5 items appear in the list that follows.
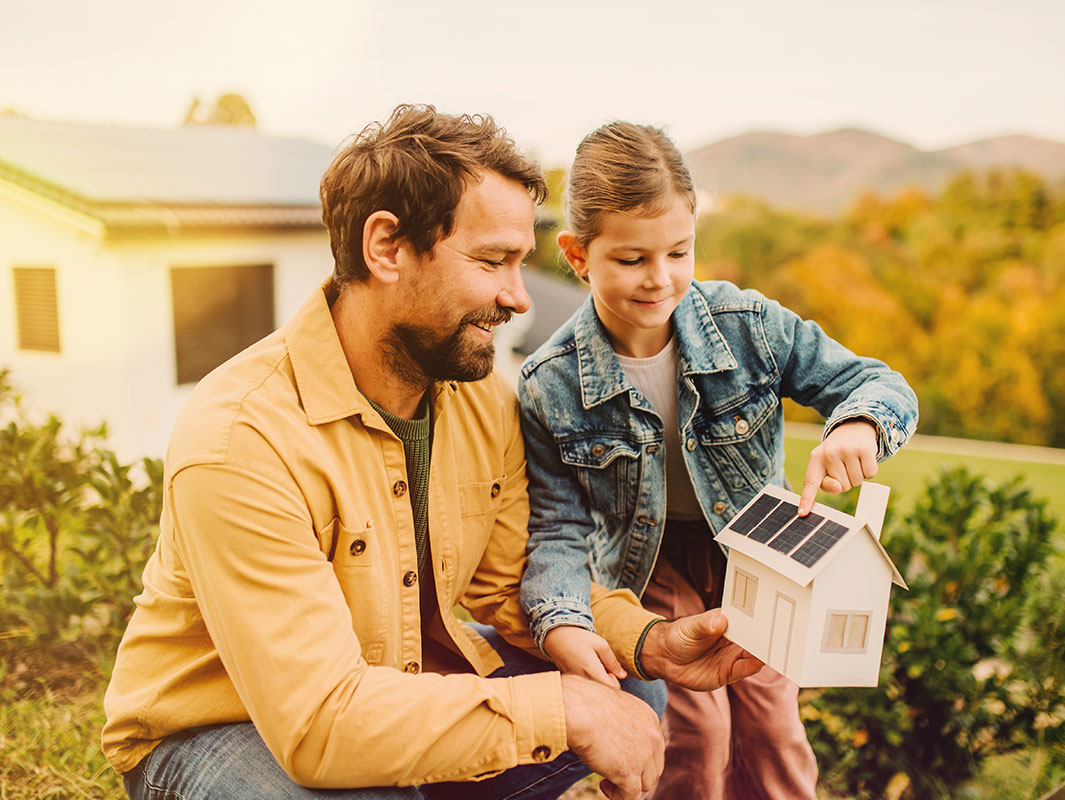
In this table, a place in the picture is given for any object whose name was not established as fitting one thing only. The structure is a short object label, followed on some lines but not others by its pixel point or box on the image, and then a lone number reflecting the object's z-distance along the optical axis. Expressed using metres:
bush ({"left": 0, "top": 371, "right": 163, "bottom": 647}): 2.93
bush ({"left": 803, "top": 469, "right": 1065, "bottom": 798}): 2.96
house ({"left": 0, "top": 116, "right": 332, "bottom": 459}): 4.50
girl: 2.05
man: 1.49
